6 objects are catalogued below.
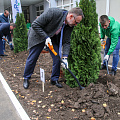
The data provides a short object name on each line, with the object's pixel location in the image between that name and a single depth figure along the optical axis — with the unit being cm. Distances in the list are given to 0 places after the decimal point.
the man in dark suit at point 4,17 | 802
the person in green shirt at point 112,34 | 372
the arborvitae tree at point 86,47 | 304
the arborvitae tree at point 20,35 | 785
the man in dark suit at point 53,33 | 269
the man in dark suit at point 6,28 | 622
